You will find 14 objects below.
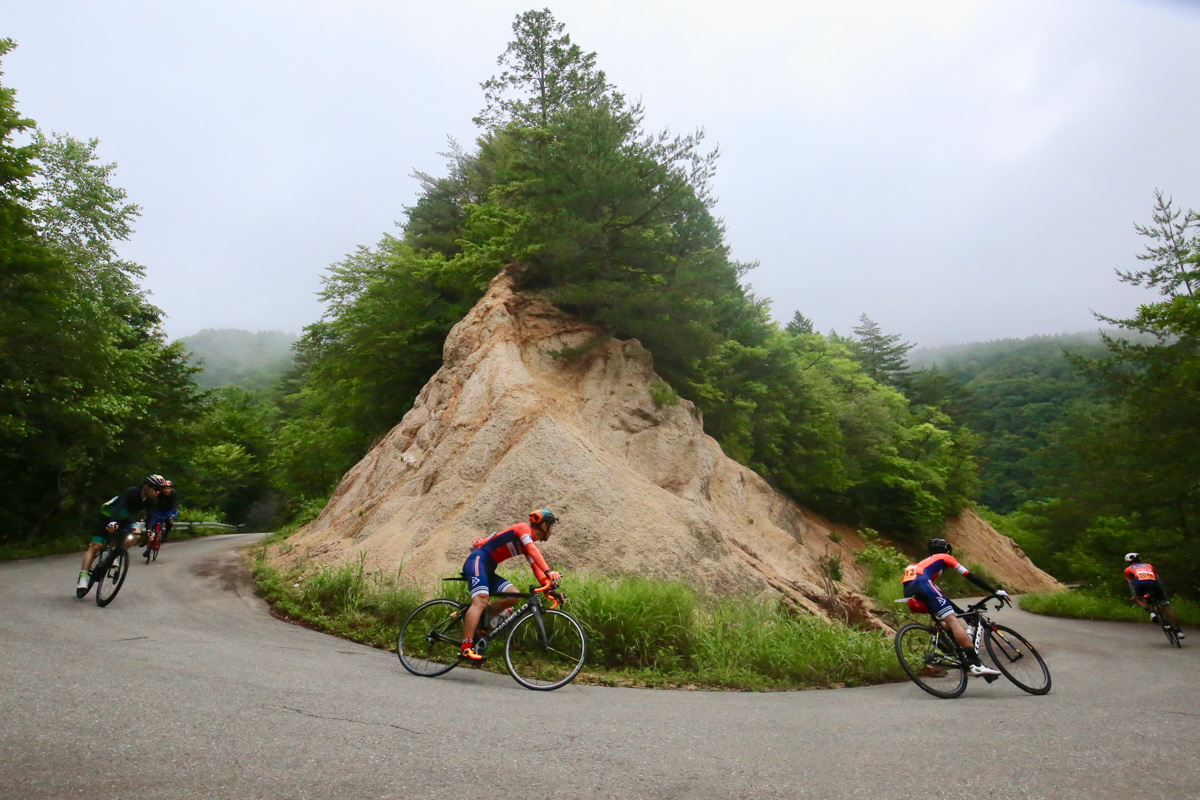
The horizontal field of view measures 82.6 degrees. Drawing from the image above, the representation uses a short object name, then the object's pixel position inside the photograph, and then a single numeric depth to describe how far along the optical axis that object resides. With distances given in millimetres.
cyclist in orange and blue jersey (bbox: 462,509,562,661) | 7094
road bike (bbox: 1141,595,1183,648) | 13561
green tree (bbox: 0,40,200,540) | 15609
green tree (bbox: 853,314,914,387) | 55719
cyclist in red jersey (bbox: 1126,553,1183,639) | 13688
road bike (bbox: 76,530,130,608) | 9719
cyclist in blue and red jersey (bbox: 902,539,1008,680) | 7938
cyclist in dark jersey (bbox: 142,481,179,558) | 14453
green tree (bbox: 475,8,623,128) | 23812
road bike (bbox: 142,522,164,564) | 15680
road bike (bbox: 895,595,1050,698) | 8016
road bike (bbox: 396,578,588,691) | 7180
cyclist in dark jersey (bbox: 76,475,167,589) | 9766
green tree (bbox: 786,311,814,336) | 50525
